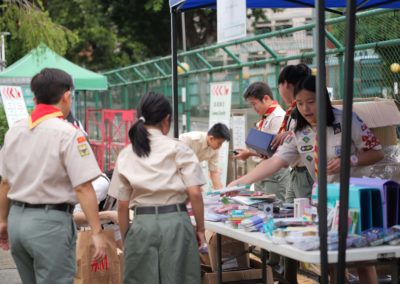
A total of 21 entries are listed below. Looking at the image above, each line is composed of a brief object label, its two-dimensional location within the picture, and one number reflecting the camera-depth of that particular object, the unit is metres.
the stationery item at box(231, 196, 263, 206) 5.39
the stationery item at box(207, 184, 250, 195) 5.83
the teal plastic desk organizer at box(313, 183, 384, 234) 4.29
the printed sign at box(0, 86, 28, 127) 13.27
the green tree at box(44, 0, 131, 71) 30.38
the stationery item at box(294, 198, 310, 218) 4.90
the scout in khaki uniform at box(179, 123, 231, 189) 8.12
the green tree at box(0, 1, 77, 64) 11.57
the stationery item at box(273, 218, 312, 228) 4.55
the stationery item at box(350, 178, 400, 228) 4.36
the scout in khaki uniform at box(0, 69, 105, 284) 4.36
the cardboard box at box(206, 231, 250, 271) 5.96
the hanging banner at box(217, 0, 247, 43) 5.15
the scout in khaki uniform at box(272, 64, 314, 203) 6.14
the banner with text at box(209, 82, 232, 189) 11.10
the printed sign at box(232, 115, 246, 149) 10.81
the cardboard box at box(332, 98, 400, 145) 5.50
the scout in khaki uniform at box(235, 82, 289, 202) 7.45
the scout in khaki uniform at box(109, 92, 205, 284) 4.52
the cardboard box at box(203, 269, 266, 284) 5.73
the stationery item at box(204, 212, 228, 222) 5.16
